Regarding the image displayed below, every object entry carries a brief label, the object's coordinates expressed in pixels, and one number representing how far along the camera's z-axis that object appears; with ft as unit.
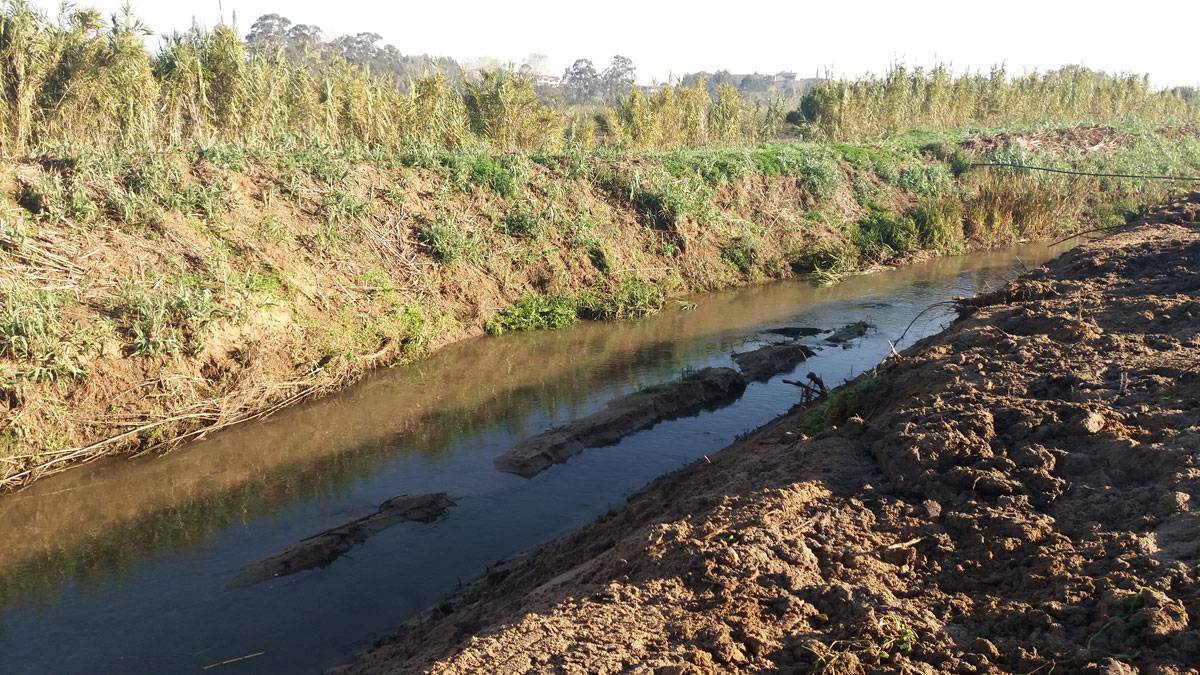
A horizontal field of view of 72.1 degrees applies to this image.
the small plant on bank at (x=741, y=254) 53.02
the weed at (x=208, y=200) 34.78
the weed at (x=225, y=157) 37.83
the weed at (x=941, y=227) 59.77
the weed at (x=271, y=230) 36.15
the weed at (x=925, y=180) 66.74
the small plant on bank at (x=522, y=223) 45.16
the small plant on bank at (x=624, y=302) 44.14
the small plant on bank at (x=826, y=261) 54.39
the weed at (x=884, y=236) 58.23
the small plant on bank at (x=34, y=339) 25.38
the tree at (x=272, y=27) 177.68
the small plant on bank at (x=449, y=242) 41.29
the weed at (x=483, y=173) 45.42
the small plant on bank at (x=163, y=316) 27.78
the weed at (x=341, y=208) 39.24
